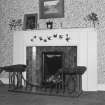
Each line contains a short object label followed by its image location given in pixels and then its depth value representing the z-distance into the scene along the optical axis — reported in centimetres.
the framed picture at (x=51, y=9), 621
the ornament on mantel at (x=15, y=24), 658
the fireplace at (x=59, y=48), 566
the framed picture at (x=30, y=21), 641
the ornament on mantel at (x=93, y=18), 583
